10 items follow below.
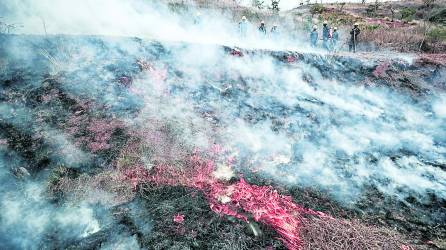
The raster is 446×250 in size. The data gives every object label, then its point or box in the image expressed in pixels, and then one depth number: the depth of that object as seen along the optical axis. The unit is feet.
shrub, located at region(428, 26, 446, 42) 53.83
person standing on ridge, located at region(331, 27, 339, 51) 51.29
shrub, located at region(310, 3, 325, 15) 102.18
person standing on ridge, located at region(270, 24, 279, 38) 56.04
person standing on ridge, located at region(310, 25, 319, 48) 51.16
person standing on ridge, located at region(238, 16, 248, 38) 51.50
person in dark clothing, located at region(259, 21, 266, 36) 53.67
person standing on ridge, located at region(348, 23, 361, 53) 50.78
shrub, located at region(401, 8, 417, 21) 92.29
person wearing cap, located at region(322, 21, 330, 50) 50.29
